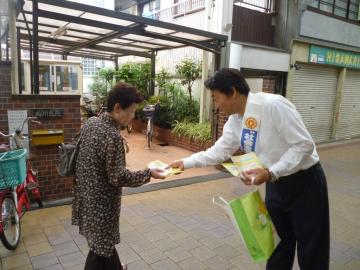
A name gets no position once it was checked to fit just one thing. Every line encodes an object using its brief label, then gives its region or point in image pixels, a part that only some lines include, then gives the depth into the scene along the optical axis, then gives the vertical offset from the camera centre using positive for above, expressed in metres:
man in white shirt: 2.08 -0.50
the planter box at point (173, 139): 8.44 -1.67
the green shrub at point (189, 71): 9.39 +0.35
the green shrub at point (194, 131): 8.09 -1.29
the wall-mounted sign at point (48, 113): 4.45 -0.51
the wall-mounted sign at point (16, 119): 4.27 -0.59
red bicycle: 3.11 -1.33
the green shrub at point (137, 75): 11.81 +0.22
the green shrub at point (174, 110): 9.67 -0.84
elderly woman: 2.08 -0.65
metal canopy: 5.29 +1.07
